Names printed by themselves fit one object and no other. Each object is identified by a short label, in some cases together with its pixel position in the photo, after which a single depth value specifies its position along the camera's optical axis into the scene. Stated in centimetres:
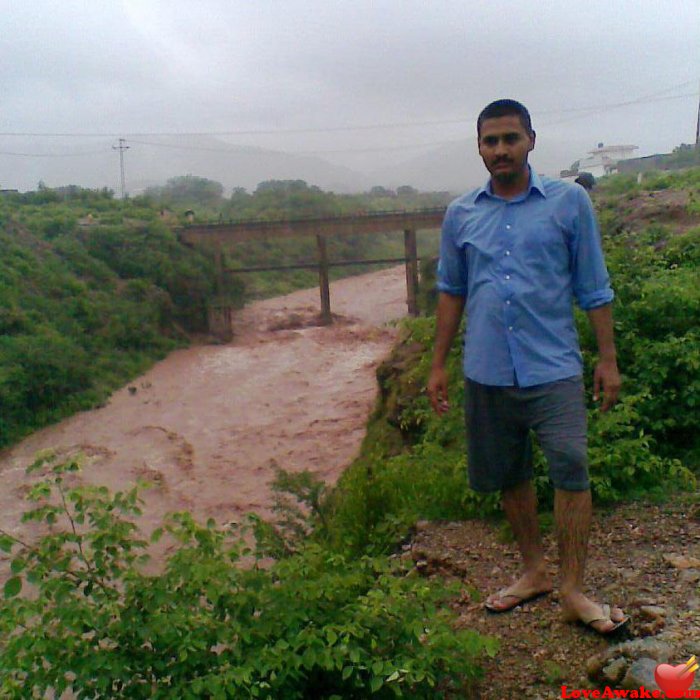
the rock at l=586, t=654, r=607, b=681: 257
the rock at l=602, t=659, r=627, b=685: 246
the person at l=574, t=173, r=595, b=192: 955
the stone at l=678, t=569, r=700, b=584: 321
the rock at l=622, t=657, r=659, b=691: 232
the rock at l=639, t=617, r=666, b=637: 275
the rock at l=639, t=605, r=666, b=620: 282
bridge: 2650
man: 267
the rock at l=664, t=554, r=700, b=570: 334
